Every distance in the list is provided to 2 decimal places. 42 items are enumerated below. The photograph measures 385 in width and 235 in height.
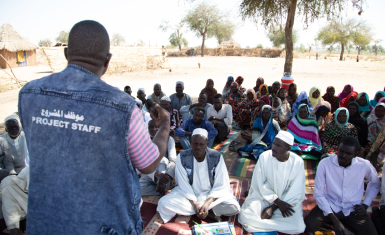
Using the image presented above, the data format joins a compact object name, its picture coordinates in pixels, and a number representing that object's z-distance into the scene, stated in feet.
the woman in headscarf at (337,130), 14.64
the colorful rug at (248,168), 13.93
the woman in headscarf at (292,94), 23.19
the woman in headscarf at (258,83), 27.37
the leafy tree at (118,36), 205.54
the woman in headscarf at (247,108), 22.24
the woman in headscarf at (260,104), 18.43
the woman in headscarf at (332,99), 21.99
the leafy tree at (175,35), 151.53
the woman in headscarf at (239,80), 28.60
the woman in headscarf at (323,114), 18.27
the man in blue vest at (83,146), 3.38
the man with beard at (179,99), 23.31
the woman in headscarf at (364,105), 19.36
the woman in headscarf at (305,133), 15.57
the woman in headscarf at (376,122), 15.31
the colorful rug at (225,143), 18.04
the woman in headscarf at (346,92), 23.53
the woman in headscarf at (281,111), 20.27
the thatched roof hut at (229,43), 142.86
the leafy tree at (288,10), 24.49
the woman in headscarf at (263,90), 24.11
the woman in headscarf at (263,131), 16.37
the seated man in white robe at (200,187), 10.23
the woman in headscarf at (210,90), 26.73
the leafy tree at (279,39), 152.91
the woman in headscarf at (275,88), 24.48
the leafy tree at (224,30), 137.28
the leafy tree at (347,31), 116.37
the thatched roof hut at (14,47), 72.08
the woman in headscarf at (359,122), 16.07
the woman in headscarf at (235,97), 25.82
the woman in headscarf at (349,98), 21.77
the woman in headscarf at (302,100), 20.57
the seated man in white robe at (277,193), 9.43
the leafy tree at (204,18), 129.90
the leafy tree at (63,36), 161.42
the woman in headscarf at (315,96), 22.48
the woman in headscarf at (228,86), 28.06
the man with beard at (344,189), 9.31
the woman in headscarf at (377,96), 19.75
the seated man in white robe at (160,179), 11.84
